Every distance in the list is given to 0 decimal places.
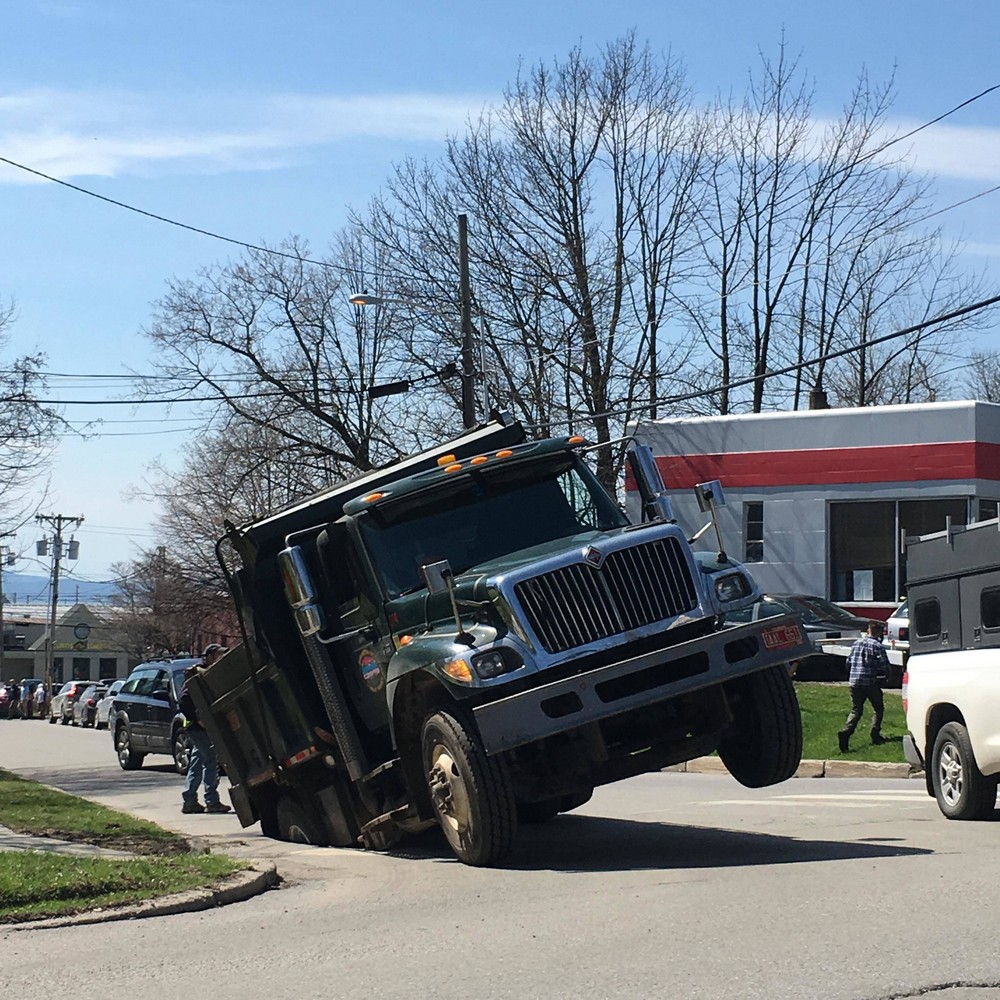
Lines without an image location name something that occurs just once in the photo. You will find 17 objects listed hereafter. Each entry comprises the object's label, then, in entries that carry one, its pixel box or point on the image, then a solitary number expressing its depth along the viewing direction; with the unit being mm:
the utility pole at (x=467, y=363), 27641
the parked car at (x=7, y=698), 70750
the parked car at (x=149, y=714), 25781
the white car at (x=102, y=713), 44297
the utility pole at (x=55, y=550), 82312
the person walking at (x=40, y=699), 66344
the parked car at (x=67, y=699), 53116
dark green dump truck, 9891
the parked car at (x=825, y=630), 29562
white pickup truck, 12195
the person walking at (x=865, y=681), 20562
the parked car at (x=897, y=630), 27106
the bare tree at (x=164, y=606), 53875
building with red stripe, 31781
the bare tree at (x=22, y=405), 28312
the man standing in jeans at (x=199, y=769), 17391
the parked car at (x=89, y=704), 49062
